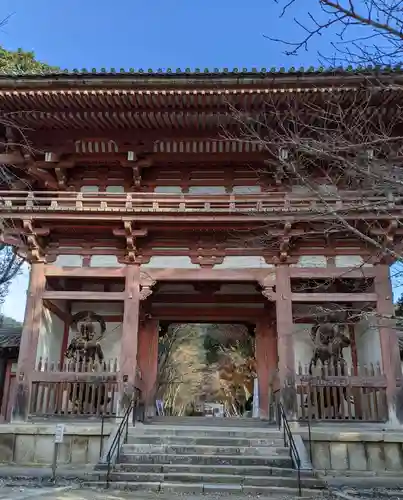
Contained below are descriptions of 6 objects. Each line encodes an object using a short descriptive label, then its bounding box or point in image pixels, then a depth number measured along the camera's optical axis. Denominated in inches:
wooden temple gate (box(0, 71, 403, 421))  390.3
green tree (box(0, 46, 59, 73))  721.0
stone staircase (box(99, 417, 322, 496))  281.3
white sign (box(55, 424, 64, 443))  298.5
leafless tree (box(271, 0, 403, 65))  161.9
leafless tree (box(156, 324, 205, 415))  1205.3
